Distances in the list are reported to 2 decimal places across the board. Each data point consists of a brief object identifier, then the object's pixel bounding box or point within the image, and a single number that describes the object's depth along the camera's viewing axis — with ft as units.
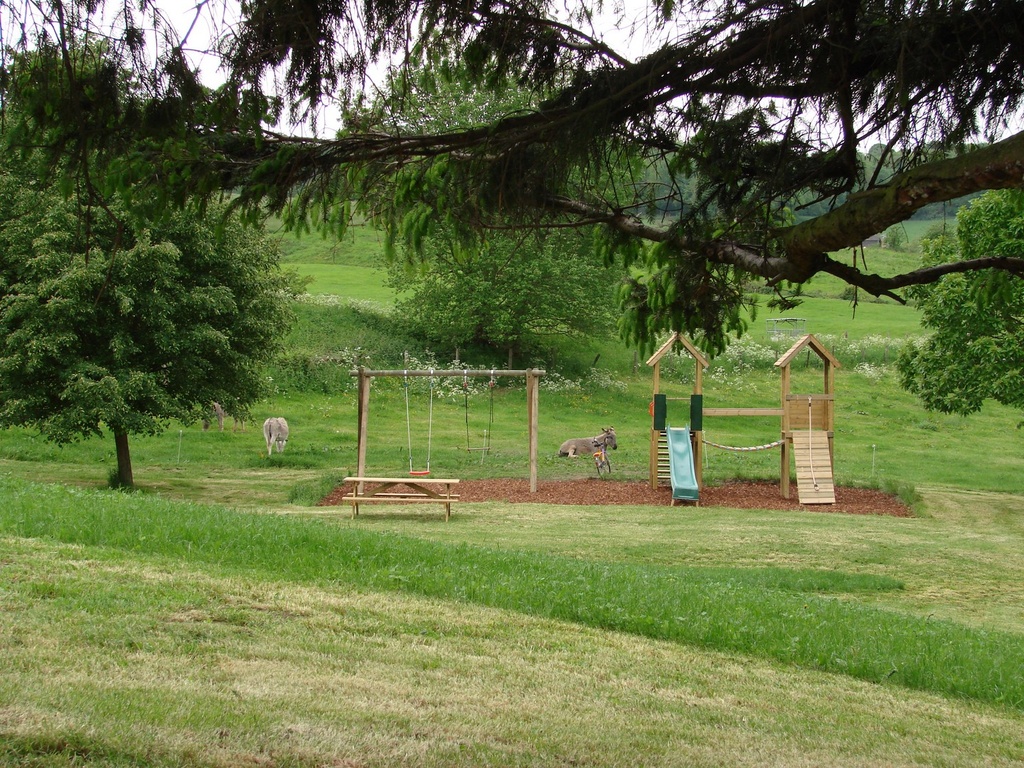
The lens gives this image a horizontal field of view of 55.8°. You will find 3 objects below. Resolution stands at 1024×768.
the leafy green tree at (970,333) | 63.26
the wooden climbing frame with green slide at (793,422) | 69.21
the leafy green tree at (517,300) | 121.08
